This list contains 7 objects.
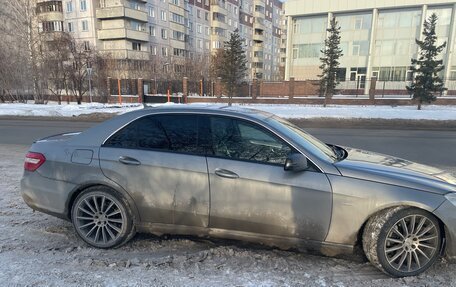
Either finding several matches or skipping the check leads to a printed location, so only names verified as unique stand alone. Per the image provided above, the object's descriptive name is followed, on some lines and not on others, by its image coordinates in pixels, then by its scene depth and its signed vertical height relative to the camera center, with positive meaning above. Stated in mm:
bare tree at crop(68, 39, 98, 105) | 31062 +830
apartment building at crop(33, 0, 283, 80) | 48844 +9424
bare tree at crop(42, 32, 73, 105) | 29641 +1556
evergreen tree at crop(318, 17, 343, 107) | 27797 +1555
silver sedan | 2971 -1028
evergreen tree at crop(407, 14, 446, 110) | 23859 +836
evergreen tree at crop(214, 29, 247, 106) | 26188 +1381
